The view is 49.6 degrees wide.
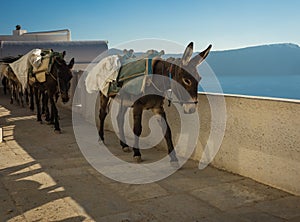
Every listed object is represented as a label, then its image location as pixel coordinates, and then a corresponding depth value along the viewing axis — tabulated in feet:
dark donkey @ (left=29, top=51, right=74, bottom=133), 23.43
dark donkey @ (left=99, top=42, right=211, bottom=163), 13.89
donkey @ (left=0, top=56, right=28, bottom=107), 41.45
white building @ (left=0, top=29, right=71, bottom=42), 78.28
